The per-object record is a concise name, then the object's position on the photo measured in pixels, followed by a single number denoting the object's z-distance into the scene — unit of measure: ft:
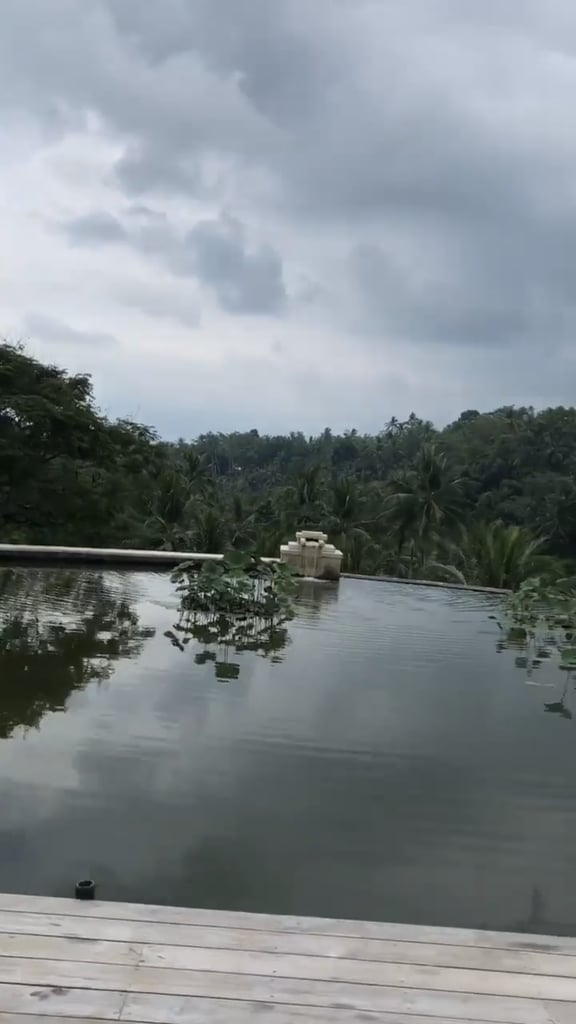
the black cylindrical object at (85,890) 7.53
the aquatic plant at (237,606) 21.75
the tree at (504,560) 38.96
